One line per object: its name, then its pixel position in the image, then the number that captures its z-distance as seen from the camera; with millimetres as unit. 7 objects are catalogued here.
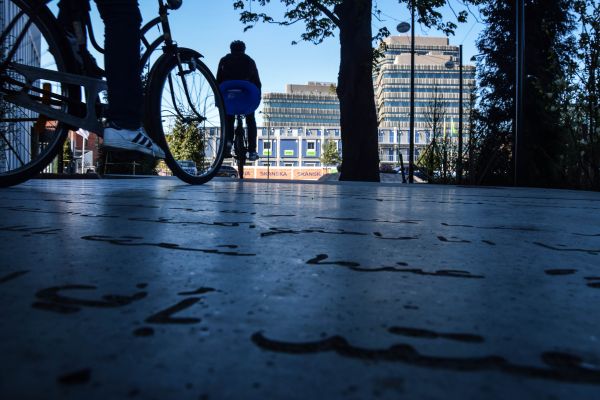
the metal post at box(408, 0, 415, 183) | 11352
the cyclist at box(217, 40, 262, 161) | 6191
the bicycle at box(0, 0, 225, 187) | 2705
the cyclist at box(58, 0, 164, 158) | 2492
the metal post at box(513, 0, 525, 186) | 6410
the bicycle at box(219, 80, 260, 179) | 6105
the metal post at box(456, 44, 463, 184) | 8281
